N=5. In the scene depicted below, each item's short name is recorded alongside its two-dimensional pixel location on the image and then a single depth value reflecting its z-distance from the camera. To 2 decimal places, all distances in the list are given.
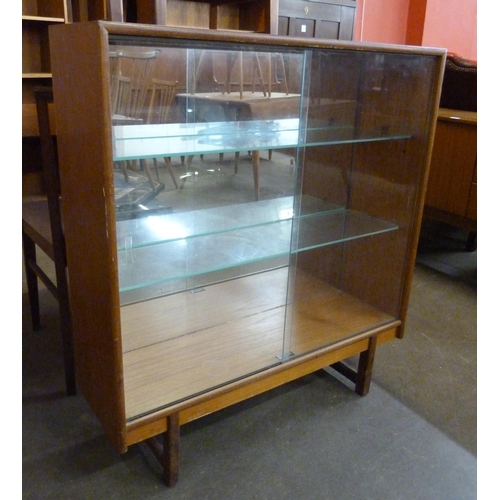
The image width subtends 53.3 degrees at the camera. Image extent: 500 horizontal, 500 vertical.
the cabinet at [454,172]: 2.59
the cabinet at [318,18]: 4.27
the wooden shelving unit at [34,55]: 3.38
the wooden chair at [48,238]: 1.39
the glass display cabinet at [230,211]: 1.12
